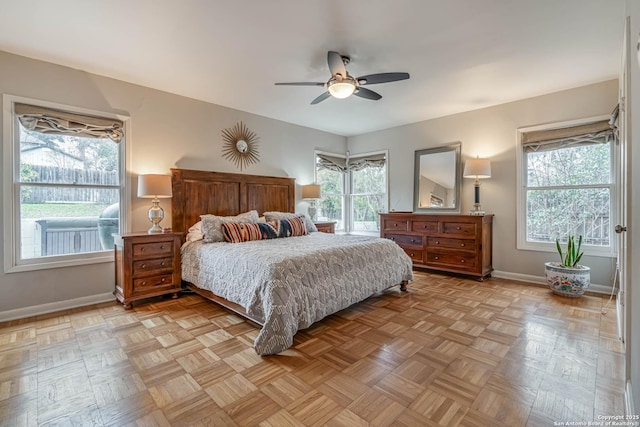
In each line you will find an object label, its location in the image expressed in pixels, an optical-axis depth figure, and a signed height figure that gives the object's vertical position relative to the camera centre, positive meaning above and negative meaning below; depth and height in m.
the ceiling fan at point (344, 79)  2.59 +1.28
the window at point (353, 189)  5.87 +0.49
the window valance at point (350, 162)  5.82 +1.06
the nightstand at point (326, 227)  5.11 -0.26
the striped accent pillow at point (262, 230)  3.51 -0.24
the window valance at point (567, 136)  3.52 +1.01
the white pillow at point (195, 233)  3.62 -0.28
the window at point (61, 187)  2.90 +0.26
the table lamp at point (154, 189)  3.33 +0.26
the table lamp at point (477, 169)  4.14 +0.65
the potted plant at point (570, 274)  3.31 -0.70
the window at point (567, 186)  3.56 +0.37
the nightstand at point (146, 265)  3.10 -0.62
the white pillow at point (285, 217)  4.34 -0.08
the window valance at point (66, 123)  2.90 +0.95
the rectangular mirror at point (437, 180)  4.77 +0.58
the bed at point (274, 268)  2.26 -0.54
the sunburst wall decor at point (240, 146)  4.43 +1.05
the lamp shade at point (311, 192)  5.23 +0.37
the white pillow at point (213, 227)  3.51 -0.19
